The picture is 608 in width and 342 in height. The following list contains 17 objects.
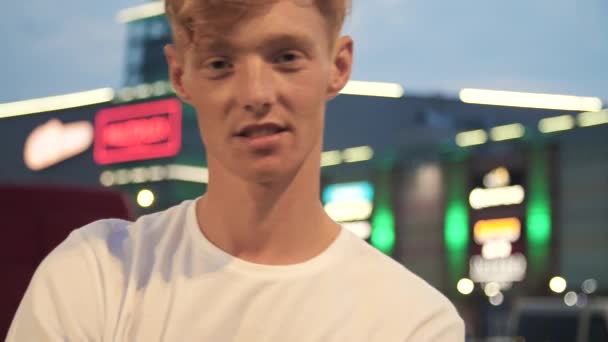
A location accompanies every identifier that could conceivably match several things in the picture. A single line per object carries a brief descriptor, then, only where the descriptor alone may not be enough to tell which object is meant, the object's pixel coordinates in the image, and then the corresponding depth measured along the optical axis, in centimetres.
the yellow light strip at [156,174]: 2533
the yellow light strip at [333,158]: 2108
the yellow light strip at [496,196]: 1700
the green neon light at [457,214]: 1830
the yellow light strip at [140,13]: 2520
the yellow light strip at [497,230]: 1714
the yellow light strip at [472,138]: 1795
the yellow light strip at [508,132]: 1738
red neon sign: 2495
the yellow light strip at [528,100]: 2077
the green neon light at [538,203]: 1689
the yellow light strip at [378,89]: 2409
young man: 109
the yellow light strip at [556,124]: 1697
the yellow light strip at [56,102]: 2809
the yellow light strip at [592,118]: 1644
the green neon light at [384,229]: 2028
